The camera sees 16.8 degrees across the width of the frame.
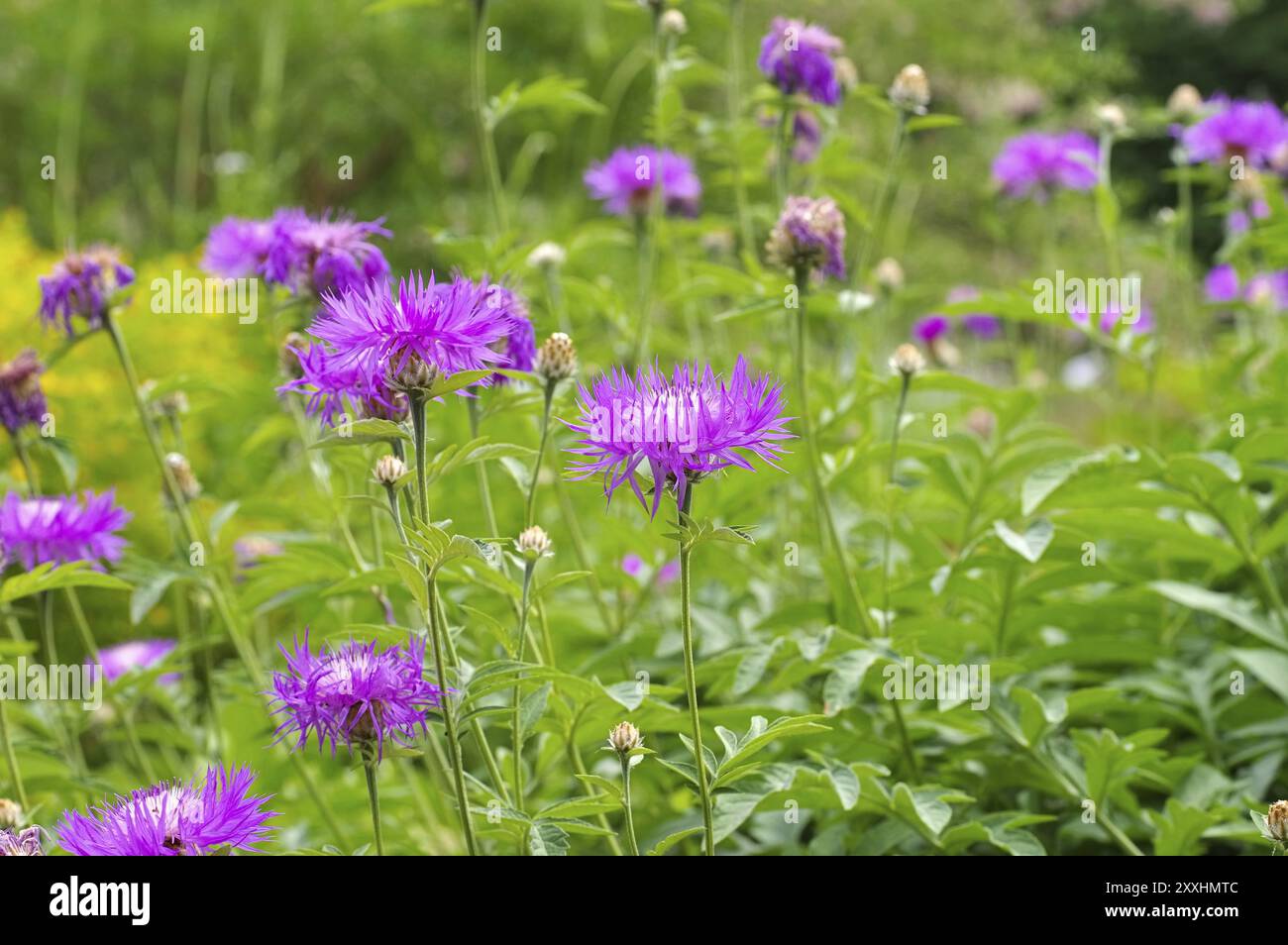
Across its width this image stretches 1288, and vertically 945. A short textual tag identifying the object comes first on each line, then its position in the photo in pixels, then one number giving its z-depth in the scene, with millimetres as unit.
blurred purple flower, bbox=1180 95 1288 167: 1605
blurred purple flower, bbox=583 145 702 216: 1518
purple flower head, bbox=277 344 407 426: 1133
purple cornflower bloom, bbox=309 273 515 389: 1101
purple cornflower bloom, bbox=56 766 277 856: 1099
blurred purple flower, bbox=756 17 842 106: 1369
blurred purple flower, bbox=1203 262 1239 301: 2077
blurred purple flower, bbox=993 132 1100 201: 1787
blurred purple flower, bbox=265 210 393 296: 1246
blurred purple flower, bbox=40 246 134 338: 1305
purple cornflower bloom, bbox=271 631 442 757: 1130
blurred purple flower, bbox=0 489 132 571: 1272
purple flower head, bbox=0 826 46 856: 1113
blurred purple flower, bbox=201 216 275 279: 1315
